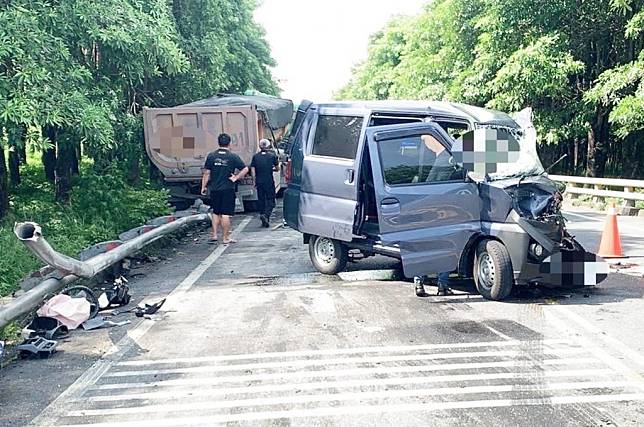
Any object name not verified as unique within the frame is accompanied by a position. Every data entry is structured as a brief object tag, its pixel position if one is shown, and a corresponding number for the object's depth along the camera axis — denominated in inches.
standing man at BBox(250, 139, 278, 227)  572.7
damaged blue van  303.0
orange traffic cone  407.8
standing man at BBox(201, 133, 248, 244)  476.1
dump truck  634.2
